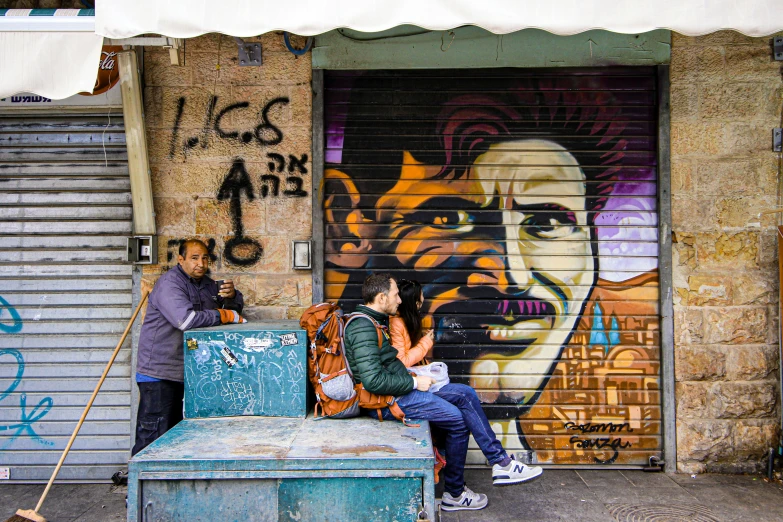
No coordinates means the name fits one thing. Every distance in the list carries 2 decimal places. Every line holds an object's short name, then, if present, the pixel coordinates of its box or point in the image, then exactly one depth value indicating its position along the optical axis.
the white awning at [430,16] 3.79
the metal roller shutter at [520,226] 5.18
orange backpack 3.98
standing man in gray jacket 4.37
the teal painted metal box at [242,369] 4.02
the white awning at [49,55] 3.99
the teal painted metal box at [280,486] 3.27
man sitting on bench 3.91
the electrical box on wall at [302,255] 5.12
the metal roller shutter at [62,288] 5.13
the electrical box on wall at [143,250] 5.06
